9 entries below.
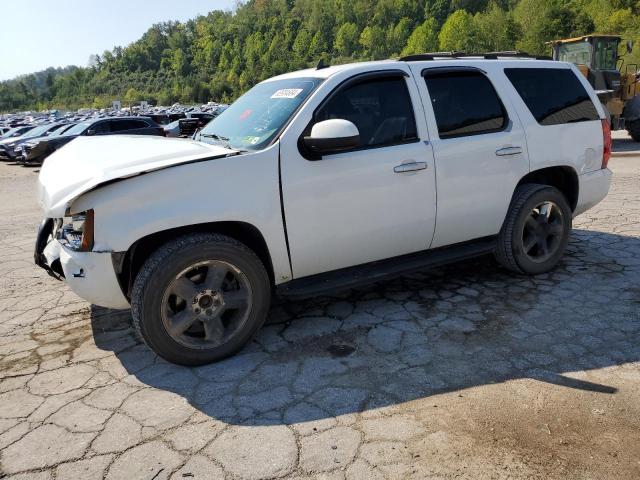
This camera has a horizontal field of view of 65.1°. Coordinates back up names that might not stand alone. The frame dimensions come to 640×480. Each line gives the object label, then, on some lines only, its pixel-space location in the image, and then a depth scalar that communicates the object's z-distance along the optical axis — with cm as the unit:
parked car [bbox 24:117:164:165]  1686
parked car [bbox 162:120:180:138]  1825
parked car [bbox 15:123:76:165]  1821
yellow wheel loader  1382
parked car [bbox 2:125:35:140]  2495
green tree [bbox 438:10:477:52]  10254
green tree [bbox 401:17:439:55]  11975
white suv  295
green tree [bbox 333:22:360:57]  14462
